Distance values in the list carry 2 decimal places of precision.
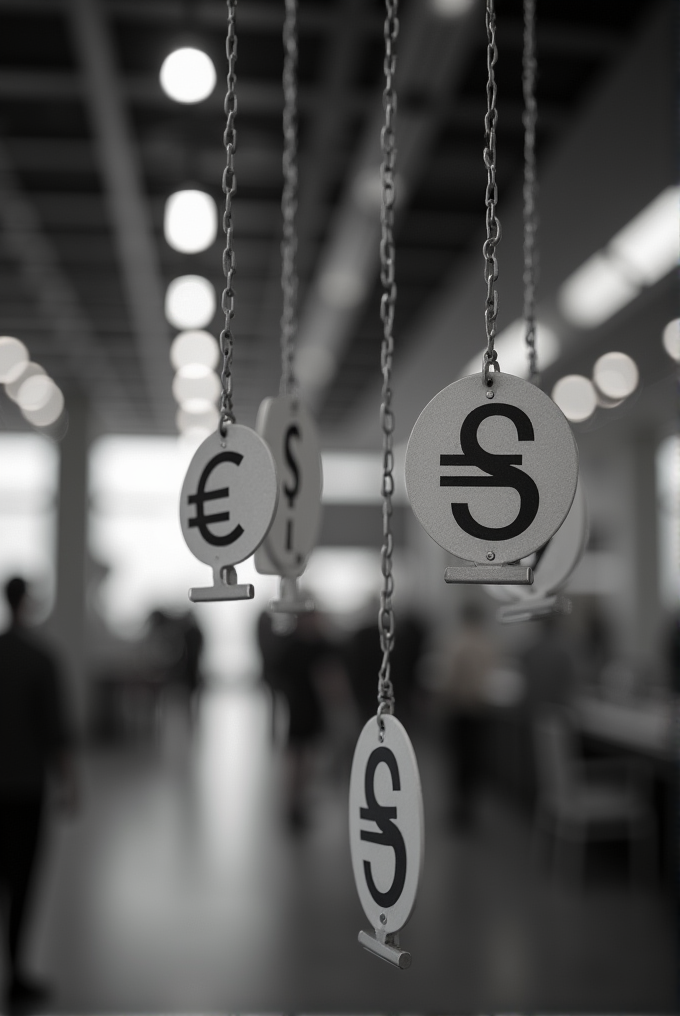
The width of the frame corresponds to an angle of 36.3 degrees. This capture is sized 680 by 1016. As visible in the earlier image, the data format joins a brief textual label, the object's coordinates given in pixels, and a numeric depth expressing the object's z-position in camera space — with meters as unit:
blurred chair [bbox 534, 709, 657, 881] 6.09
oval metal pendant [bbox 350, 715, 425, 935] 1.29
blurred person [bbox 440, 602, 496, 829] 7.62
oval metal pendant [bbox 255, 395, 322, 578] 1.80
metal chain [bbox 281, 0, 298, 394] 1.70
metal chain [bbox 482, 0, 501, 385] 1.24
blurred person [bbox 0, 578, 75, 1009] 4.32
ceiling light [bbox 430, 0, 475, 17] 3.96
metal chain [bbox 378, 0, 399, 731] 1.33
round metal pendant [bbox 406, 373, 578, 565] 1.26
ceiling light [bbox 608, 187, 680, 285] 4.92
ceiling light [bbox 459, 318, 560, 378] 6.83
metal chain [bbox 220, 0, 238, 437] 1.35
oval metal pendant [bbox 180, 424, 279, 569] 1.38
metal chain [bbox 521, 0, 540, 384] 1.59
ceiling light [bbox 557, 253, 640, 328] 5.78
